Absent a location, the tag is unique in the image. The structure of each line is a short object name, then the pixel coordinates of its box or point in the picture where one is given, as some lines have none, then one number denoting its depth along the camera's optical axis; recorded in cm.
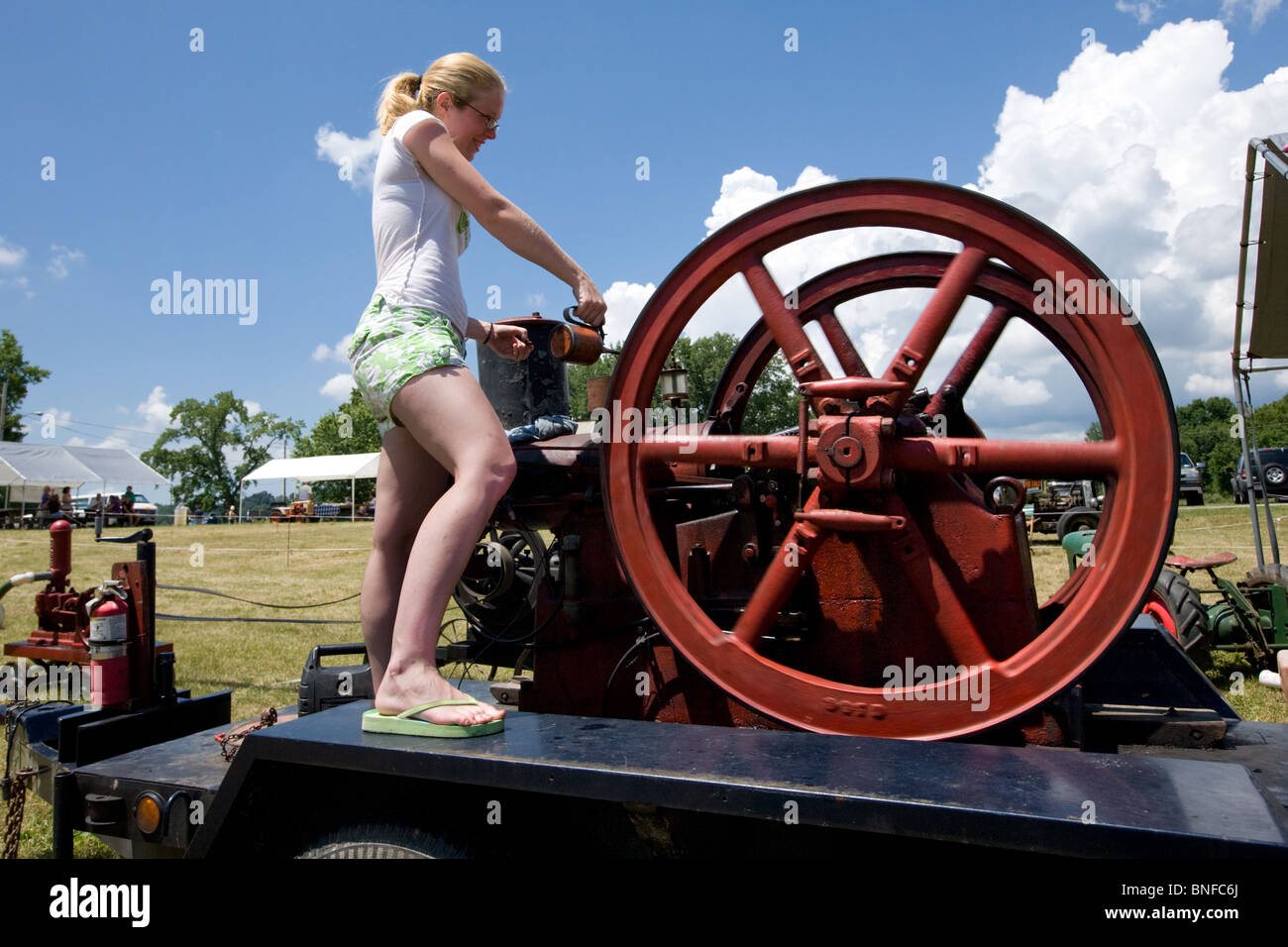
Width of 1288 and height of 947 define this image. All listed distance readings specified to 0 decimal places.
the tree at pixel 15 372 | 4888
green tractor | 659
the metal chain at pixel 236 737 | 262
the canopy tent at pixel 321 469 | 4291
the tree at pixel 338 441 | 5788
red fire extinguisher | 292
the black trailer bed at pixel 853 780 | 125
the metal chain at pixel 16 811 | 280
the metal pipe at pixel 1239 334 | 586
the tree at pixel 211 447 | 7212
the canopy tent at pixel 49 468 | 4431
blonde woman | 193
